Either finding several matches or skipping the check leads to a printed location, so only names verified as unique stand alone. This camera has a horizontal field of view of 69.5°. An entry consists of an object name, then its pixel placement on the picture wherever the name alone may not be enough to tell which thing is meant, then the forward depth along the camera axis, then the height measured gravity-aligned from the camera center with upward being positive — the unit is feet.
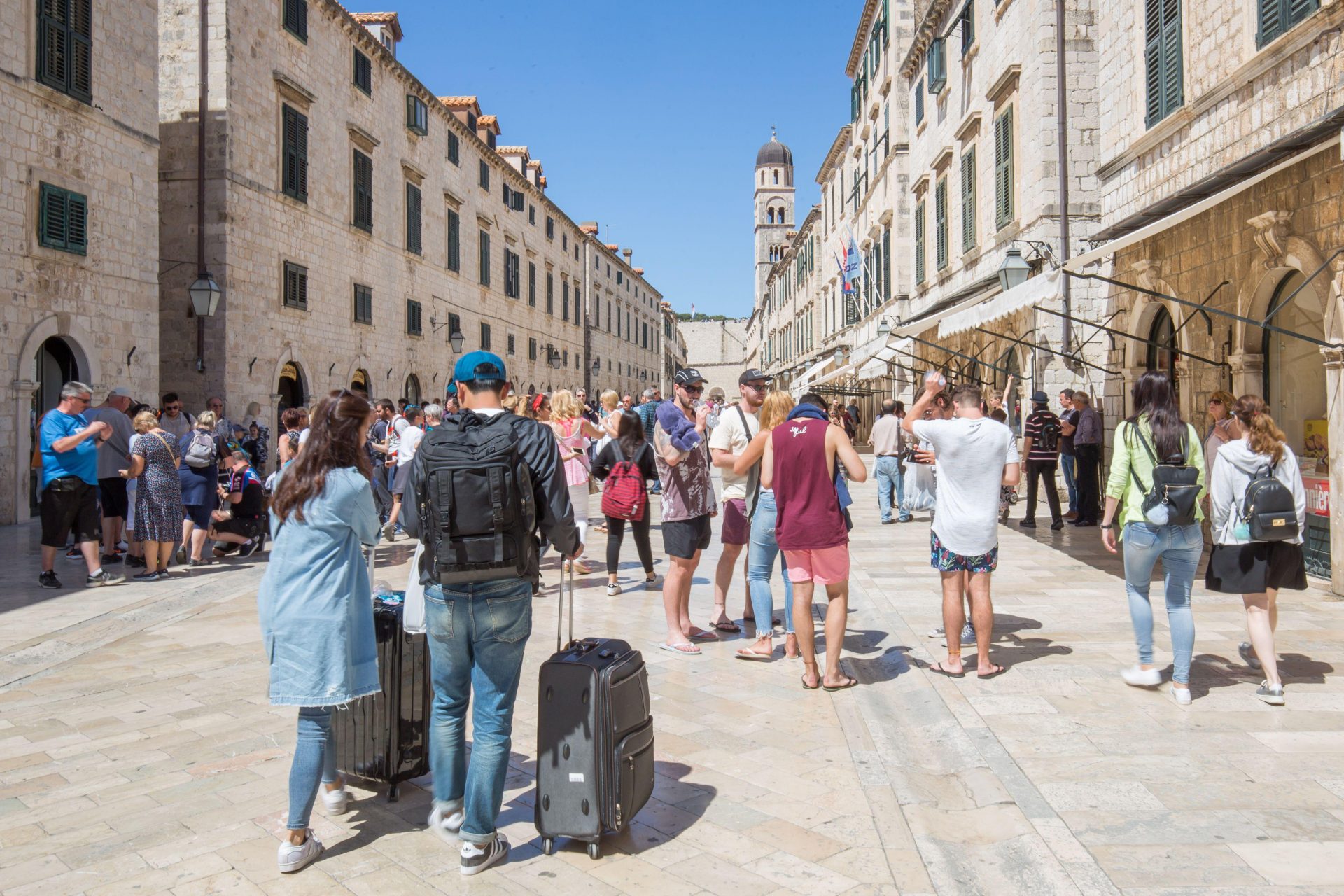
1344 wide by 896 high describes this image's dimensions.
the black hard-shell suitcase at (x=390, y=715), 12.60 -3.35
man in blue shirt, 27.81 -0.48
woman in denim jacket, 10.85 -1.56
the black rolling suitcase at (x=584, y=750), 11.13 -3.39
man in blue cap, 10.55 -1.19
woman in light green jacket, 16.81 -1.36
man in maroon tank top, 17.49 -1.12
